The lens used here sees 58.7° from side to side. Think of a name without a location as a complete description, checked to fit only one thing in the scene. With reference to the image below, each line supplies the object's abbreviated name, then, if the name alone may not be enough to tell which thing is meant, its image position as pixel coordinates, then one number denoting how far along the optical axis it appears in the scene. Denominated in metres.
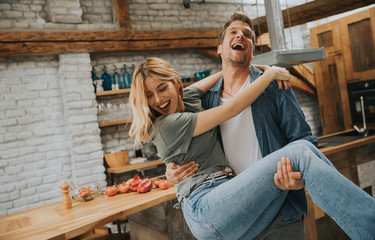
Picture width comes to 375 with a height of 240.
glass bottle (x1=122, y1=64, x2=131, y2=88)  5.28
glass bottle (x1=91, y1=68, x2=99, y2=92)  5.09
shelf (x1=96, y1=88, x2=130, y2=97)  5.04
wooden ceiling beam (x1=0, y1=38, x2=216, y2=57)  4.46
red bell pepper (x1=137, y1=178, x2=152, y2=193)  2.75
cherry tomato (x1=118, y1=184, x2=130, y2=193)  2.86
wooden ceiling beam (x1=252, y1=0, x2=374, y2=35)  4.87
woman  1.22
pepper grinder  2.53
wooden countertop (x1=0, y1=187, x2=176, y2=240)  2.02
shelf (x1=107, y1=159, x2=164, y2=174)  4.82
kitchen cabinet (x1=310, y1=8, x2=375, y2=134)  5.70
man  1.60
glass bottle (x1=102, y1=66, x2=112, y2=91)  5.18
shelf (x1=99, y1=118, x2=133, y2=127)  5.05
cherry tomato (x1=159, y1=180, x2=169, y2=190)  2.74
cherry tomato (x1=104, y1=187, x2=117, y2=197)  2.82
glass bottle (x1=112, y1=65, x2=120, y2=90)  5.23
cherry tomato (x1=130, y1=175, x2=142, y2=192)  2.85
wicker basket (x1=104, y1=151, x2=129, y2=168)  4.98
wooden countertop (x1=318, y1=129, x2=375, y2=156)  3.54
